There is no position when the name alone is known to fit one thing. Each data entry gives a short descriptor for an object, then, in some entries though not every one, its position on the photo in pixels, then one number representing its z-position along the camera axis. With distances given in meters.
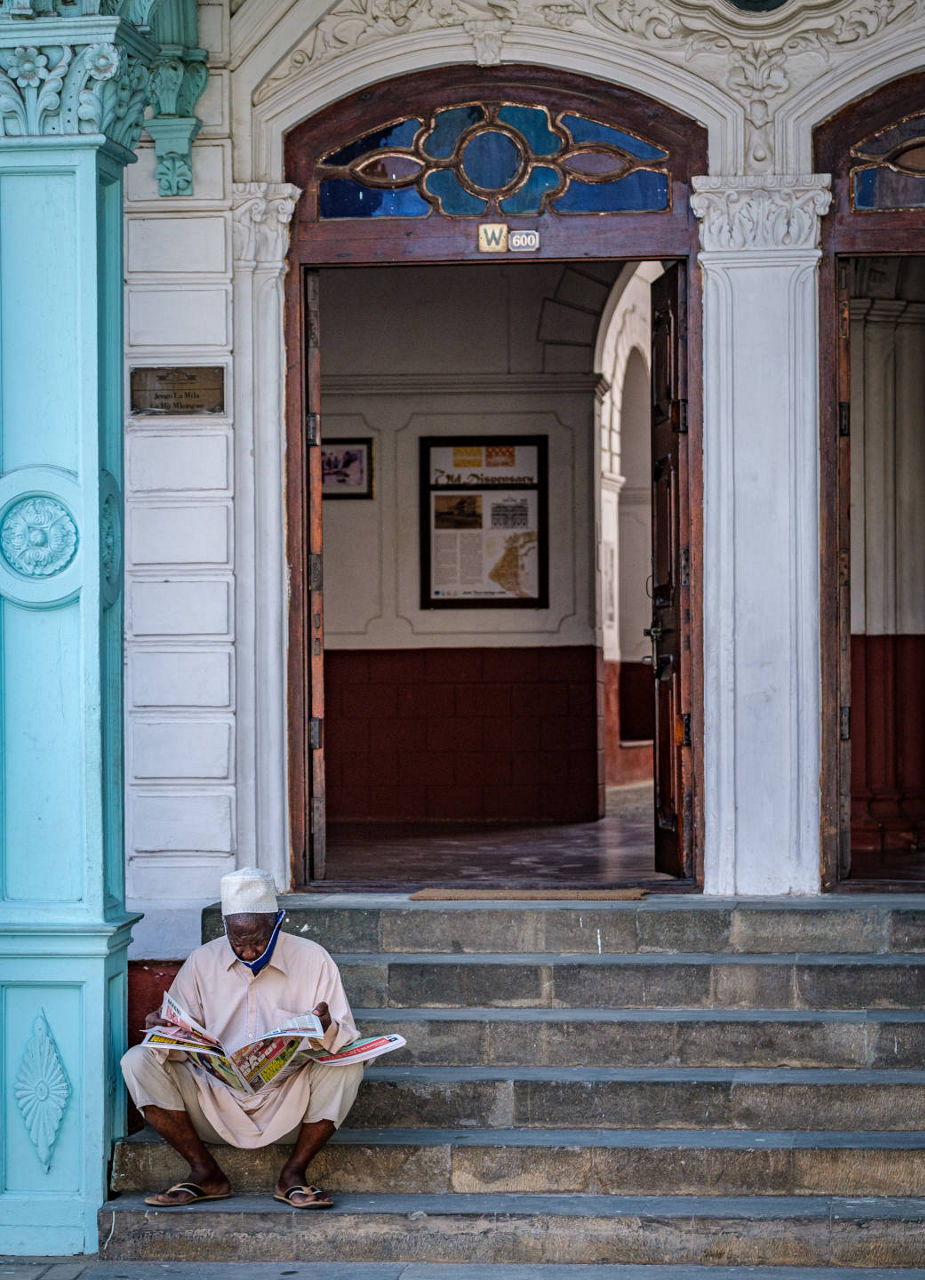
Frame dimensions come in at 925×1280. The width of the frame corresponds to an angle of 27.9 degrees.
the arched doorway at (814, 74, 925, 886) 10.52
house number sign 8.32
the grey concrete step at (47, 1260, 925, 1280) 5.98
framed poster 12.45
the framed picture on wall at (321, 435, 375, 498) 12.46
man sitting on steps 6.30
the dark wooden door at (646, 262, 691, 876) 8.31
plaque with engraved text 8.17
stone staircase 6.20
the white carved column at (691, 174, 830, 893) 8.05
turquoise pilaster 6.52
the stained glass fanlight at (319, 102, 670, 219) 8.32
